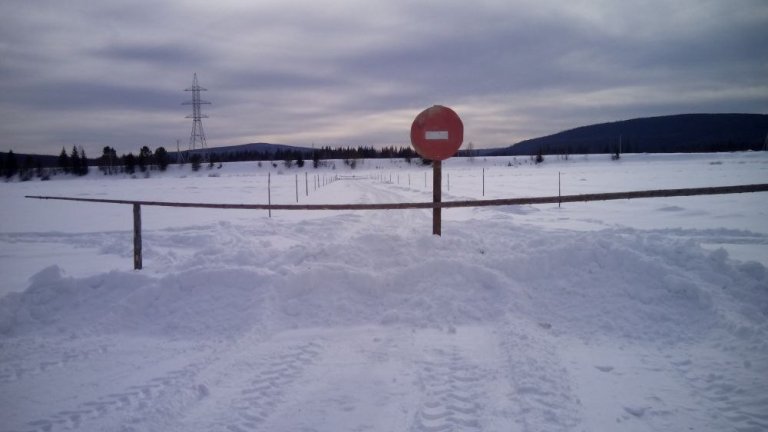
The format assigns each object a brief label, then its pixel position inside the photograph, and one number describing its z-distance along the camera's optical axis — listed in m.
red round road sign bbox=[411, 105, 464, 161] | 7.98
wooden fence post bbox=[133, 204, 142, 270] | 7.56
